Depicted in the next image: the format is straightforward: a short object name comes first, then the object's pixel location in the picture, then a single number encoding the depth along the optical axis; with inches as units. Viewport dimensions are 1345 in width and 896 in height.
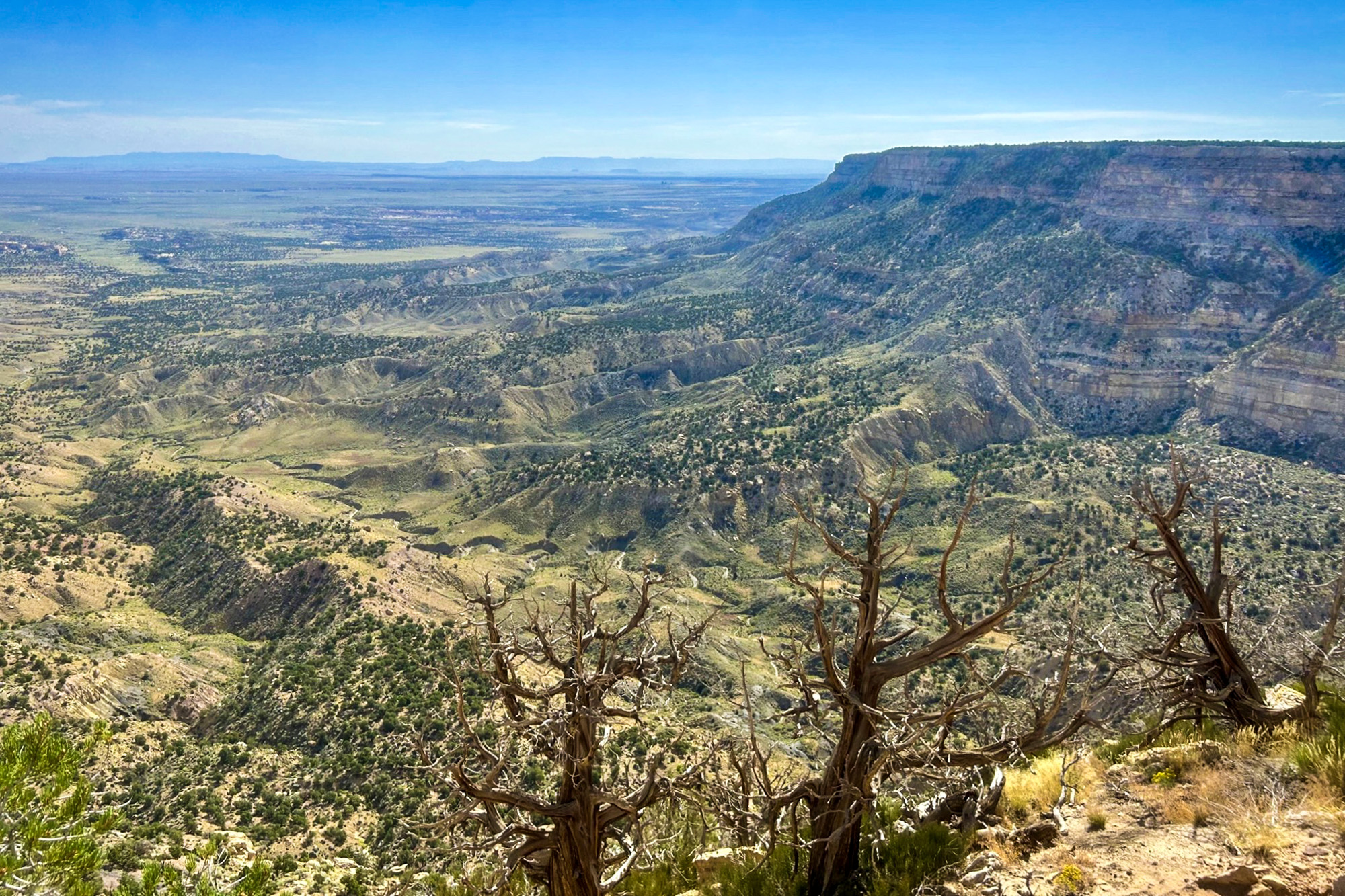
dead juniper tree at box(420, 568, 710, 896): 357.4
